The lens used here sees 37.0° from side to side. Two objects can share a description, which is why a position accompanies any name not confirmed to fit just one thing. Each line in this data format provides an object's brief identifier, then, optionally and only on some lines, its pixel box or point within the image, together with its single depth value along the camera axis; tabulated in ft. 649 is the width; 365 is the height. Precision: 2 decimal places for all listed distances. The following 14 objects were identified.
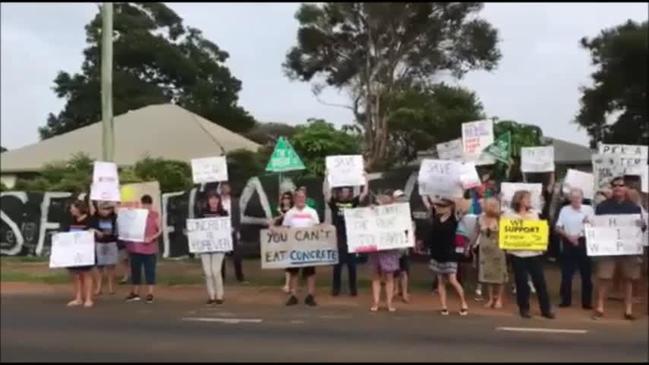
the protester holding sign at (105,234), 48.75
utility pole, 63.98
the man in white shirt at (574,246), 44.24
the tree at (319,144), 82.75
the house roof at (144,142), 116.98
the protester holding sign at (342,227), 48.39
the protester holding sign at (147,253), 47.34
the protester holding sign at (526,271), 41.60
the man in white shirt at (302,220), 46.61
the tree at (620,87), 117.29
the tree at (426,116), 119.03
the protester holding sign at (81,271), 46.65
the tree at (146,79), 192.44
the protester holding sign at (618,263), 42.27
